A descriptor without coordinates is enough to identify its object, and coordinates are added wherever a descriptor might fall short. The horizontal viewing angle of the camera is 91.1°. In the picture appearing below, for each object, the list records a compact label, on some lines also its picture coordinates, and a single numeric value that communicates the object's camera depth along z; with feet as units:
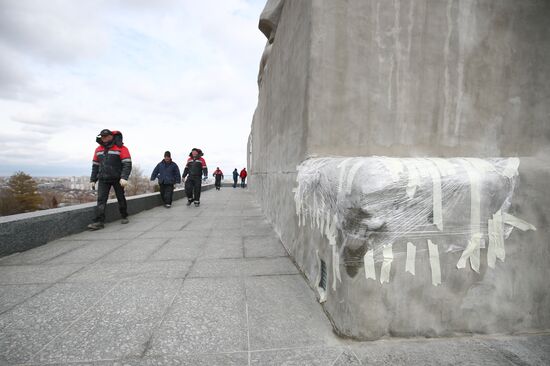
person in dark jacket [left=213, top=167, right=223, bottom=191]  70.33
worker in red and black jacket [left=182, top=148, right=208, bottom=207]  28.89
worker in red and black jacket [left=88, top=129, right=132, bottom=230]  17.29
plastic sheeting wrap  5.87
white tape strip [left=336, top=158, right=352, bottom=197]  6.34
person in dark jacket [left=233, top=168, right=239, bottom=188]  83.66
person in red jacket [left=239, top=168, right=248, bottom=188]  77.57
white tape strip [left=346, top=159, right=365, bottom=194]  6.08
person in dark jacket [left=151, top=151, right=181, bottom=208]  28.02
